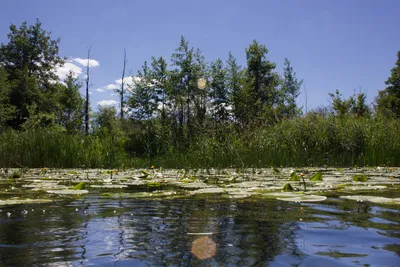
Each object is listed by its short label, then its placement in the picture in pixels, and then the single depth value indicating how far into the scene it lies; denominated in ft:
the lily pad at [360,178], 13.19
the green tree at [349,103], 72.52
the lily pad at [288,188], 10.64
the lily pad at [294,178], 13.36
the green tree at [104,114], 133.89
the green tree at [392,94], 93.96
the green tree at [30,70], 90.58
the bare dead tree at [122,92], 99.21
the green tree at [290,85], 114.00
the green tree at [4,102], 77.47
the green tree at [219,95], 81.49
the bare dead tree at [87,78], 102.37
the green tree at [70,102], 111.14
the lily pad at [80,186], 11.42
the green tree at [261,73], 93.45
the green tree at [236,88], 79.66
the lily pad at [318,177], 12.93
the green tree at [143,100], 81.86
